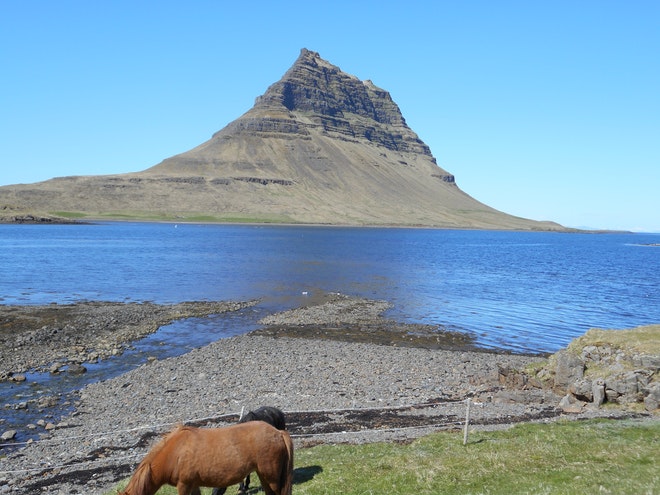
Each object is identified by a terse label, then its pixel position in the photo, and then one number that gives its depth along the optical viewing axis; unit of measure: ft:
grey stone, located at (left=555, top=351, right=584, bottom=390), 93.71
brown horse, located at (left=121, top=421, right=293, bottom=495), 36.63
